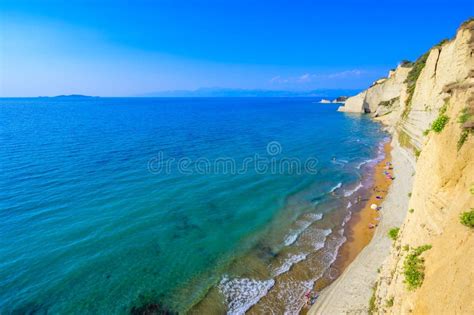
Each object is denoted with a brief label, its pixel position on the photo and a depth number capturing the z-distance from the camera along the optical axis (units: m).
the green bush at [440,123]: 11.85
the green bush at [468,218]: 8.30
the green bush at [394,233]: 17.58
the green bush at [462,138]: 10.12
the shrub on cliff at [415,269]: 9.75
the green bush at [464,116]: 10.27
